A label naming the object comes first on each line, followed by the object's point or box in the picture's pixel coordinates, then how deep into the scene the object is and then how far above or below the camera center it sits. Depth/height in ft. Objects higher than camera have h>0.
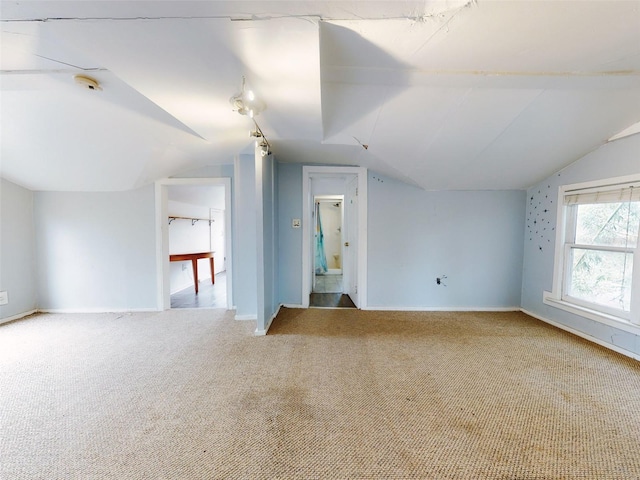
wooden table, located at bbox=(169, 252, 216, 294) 12.41 -1.80
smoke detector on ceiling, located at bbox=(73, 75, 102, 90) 4.86 +3.20
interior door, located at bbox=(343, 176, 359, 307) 11.02 -0.80
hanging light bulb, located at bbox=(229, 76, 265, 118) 4.58 +2.72
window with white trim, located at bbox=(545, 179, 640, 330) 6.62 -0.77
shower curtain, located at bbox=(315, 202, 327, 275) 19.43 -2.46
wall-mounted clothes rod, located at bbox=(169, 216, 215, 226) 13.19 +0.49
